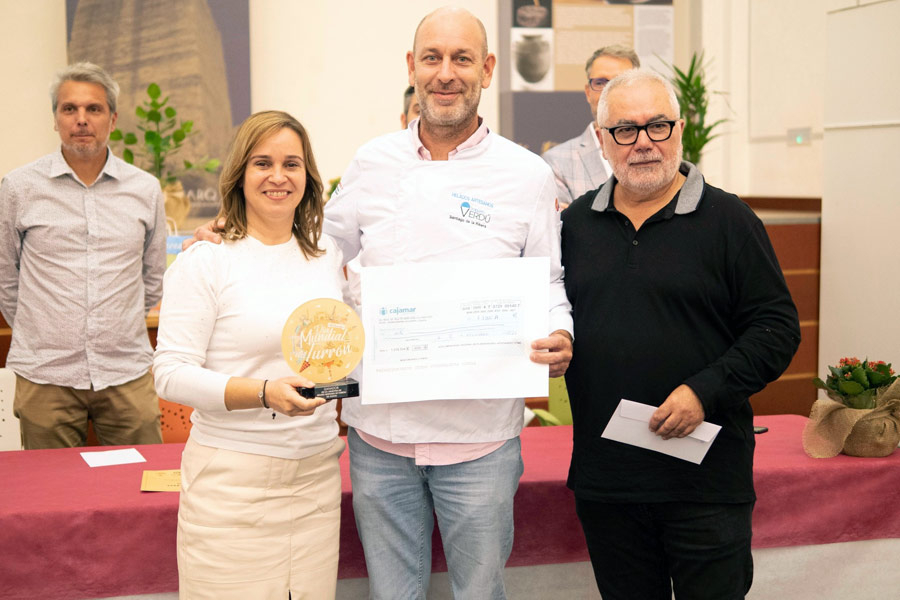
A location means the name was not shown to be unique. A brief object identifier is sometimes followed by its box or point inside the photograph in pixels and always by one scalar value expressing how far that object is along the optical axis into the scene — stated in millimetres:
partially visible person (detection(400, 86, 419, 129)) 4109
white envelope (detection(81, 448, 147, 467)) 2498
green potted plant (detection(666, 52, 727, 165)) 5645
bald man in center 1951
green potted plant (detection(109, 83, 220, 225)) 4965
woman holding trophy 1800
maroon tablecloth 2094
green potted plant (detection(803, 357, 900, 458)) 2520
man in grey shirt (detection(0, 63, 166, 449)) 3127
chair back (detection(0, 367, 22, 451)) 3162
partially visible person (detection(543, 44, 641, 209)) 3504
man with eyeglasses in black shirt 1902
